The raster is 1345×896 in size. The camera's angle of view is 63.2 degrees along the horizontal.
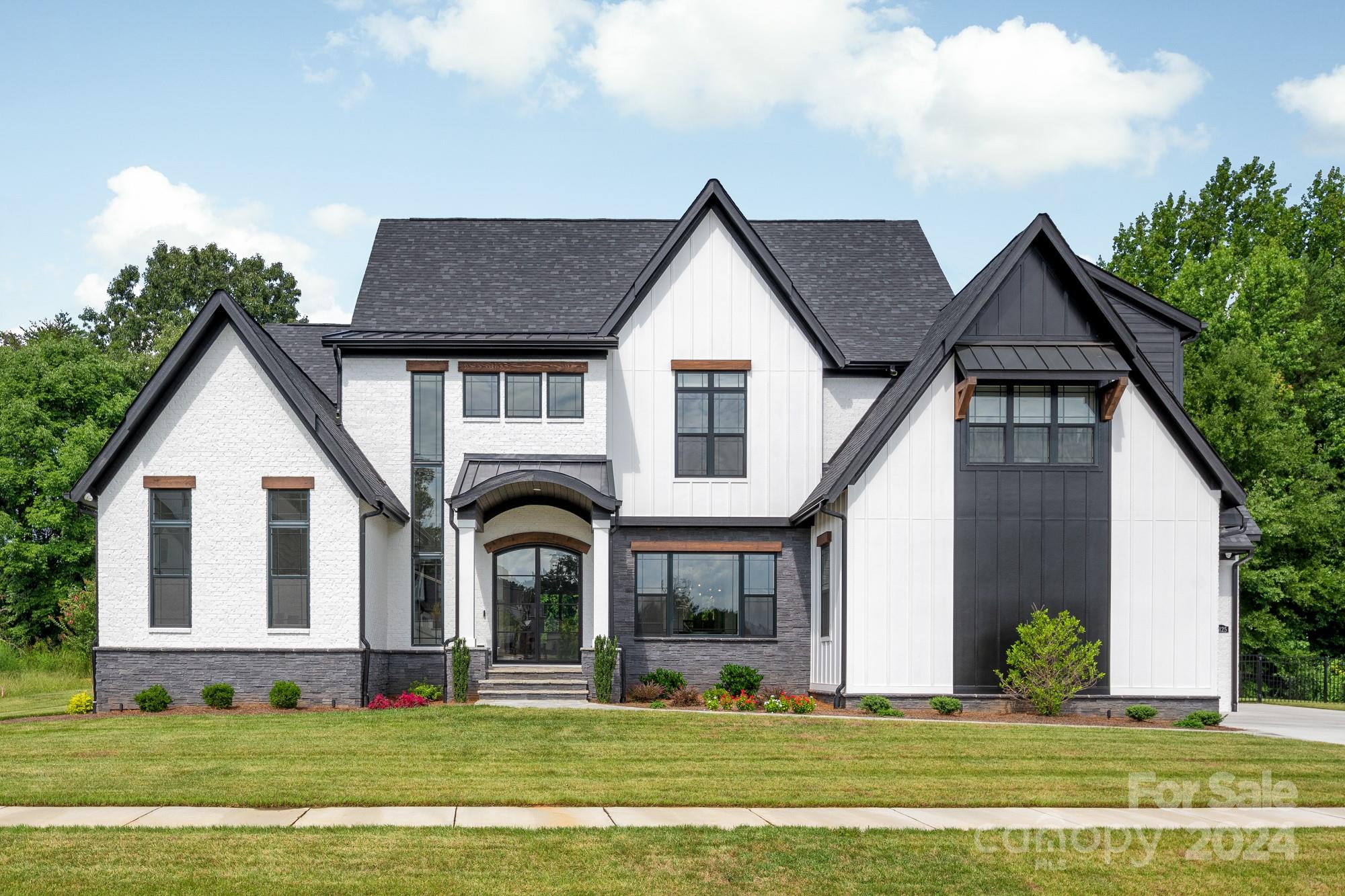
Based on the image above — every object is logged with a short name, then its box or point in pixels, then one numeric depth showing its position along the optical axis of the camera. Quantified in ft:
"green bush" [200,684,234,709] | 64.80
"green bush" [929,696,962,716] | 63.52
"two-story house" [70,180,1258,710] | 65.92
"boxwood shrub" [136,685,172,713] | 64.85
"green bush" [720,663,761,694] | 72.54
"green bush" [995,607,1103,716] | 62.95
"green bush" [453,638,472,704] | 68.74
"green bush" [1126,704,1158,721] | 64.13
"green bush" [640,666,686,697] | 73.10
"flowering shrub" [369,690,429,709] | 66.18
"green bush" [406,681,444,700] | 69.41
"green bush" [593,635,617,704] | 68.69
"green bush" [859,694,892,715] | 63.77
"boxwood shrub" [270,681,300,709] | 64.13
